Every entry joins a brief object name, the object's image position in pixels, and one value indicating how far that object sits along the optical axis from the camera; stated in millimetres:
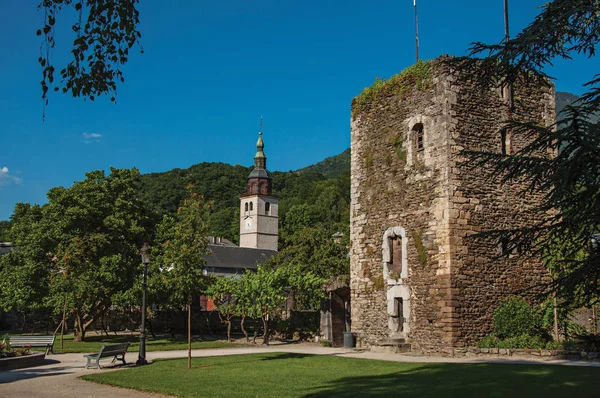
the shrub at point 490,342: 16828
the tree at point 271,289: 23891
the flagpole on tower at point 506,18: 18234
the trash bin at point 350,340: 20734
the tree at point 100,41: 6750
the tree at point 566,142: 7086
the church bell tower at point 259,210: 79500
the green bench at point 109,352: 14961
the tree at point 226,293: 24812
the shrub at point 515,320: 16922
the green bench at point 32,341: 17312
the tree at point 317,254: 38031
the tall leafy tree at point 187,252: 25438
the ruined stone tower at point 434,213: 17281
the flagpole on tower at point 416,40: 21794
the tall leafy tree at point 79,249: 24062
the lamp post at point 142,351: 15933
